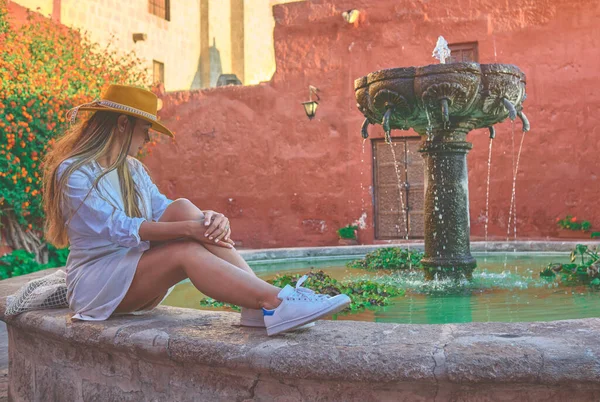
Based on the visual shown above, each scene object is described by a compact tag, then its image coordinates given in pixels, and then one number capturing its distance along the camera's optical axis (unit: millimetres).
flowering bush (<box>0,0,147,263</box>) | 7910
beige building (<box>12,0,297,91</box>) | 13367
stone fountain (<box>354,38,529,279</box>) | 3598
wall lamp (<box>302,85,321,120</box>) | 10638
